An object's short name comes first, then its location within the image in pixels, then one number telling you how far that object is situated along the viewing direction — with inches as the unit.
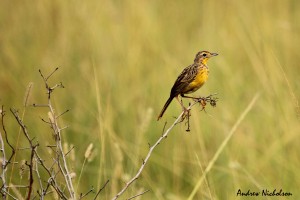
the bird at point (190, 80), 312.2
